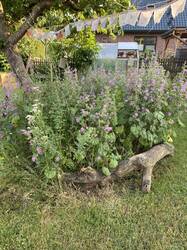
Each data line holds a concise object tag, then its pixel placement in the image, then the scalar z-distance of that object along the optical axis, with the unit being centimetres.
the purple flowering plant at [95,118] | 181
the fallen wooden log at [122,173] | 191
